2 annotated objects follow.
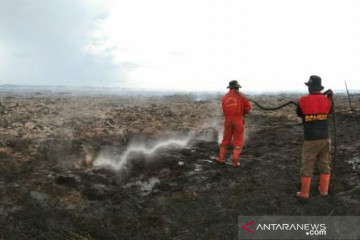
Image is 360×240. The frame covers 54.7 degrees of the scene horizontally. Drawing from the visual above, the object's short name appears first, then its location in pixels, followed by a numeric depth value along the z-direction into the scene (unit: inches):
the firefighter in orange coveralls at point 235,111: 339.0
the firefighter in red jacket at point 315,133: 248.7
